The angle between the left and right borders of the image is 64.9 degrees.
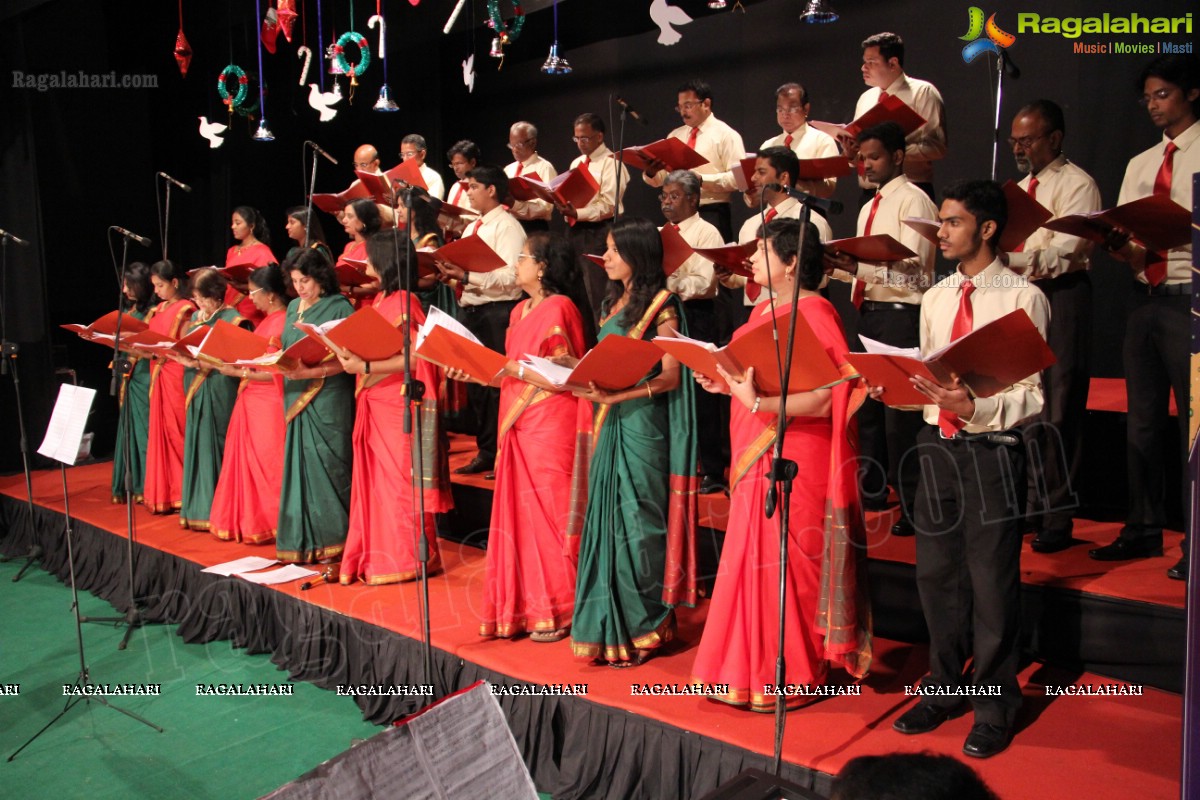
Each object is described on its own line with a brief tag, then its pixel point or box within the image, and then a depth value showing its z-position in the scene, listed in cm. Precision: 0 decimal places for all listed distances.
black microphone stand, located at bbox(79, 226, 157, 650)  383
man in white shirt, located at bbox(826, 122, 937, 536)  354
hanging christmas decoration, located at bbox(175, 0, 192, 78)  673
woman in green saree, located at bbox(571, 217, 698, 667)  309
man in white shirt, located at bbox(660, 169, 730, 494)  435
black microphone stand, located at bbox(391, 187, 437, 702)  247
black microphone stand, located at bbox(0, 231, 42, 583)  456
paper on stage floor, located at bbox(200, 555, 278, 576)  424
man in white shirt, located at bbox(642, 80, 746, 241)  488
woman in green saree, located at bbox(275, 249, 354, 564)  437
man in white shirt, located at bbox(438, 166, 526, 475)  484
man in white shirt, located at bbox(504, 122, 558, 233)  548
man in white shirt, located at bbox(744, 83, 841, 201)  464
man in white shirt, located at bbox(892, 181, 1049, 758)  243
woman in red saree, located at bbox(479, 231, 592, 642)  339
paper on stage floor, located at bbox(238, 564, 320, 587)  406
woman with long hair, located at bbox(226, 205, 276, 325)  561
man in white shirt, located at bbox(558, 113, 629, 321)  529
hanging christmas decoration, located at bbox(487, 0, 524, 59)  521
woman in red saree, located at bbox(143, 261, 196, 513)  573
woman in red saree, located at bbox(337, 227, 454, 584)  395
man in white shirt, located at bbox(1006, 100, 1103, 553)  340
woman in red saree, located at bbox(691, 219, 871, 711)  263
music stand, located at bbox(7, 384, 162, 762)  358
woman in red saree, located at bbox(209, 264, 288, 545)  483
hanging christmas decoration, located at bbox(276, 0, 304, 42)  604
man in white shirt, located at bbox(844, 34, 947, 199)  402
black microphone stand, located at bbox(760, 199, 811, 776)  195
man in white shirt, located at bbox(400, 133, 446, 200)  621
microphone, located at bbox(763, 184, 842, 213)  192
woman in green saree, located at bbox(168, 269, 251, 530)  526
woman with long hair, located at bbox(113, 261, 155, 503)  604
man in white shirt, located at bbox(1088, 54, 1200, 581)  306
